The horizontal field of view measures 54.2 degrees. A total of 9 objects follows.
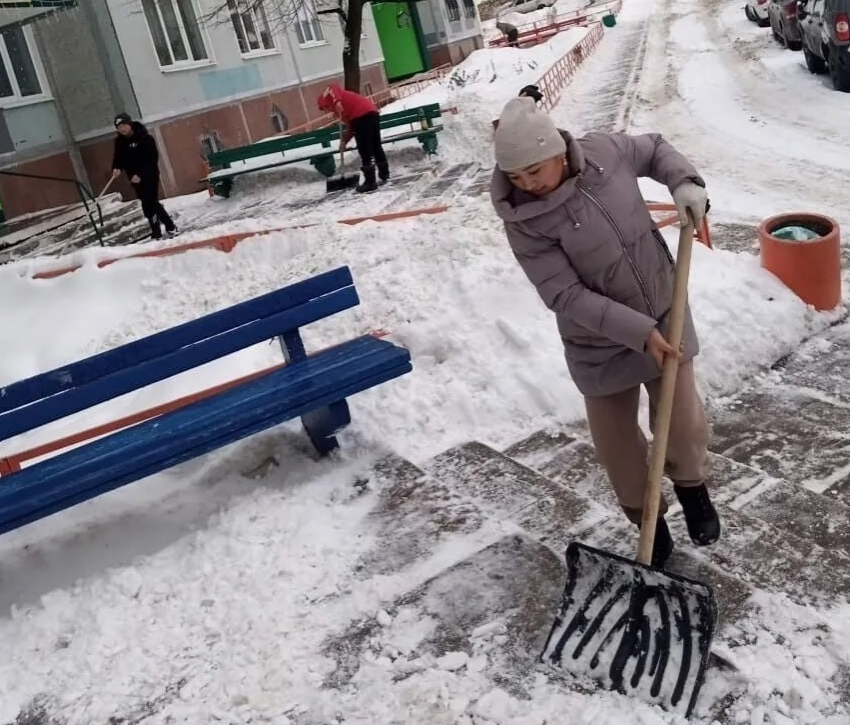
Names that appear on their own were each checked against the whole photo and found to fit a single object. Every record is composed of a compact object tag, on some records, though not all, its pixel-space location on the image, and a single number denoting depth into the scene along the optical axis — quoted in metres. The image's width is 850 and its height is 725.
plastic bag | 4.81
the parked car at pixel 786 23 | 14.69
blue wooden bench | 3.64
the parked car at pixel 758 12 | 20.38
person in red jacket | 11.05
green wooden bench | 12.44
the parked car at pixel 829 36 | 10.45
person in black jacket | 11.16
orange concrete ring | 4.64
